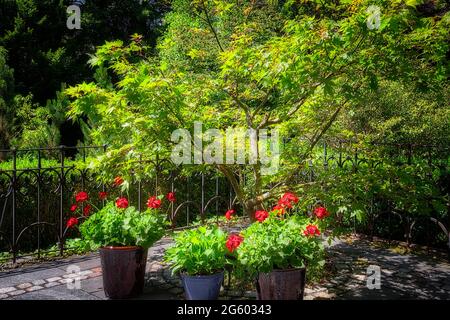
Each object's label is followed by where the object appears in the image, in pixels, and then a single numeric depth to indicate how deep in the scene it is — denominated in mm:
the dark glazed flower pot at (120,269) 4992
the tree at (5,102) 11865
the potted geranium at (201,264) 4480
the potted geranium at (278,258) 4340
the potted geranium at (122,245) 5004
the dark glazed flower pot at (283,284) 4363
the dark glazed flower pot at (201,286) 4473
